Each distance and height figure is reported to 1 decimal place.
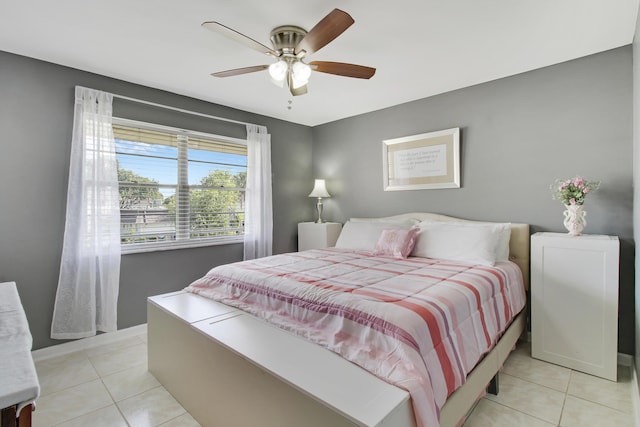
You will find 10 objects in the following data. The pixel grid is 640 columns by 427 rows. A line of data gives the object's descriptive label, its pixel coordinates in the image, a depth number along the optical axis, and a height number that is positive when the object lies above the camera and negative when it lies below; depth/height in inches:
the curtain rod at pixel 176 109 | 113.7 +39.5
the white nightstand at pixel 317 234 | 156.1 -14.3
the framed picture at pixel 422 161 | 126.3 +19.0
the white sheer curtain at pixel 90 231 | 100.3 -7.3
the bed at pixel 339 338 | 47.0 -26.0
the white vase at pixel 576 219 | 91.7 -4.5
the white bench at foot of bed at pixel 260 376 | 43.8 -28.1
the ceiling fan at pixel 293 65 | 77.6 +36.9
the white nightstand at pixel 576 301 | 83.0 -27.2
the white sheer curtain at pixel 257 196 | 148.4 +5.1
